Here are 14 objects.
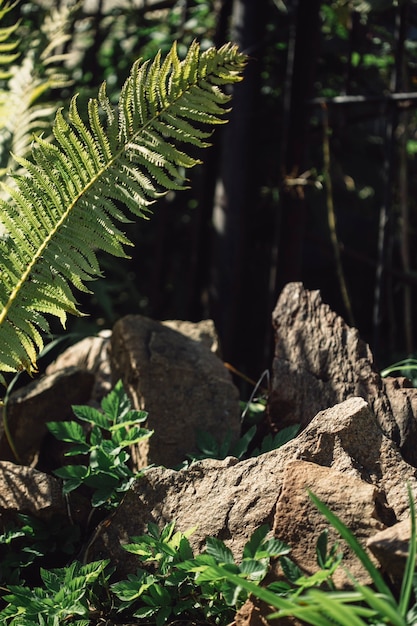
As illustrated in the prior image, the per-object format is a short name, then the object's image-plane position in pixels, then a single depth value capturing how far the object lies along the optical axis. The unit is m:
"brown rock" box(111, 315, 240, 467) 2.54
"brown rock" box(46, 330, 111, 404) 2.93
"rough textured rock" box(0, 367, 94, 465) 2.66
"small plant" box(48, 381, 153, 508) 2.19
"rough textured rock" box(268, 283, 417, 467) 2.37
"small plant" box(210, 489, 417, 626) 1.34
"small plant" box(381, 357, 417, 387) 2.49
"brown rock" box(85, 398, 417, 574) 1.98
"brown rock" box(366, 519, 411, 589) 1.58
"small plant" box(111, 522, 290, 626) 1.72
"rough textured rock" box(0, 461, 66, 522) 2.23
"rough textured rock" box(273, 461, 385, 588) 1.76
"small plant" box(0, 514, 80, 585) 2.16
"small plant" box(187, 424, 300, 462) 2.34
